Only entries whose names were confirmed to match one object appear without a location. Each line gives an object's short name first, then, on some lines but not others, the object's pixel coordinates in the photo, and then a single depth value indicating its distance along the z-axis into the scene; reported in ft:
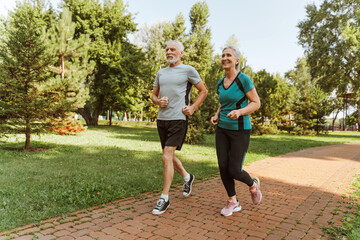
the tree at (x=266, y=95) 67.51
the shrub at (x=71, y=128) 50.97
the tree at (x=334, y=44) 90.38
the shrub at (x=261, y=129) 70.23
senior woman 11.35
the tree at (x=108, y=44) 82.94
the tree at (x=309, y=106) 79.20
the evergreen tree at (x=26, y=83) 27.61
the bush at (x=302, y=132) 79.30
